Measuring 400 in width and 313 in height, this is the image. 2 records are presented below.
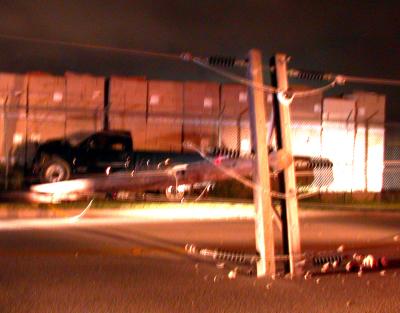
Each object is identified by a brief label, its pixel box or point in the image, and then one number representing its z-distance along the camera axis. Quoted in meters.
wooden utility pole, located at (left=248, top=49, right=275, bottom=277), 7.69
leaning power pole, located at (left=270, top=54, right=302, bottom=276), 7.81
